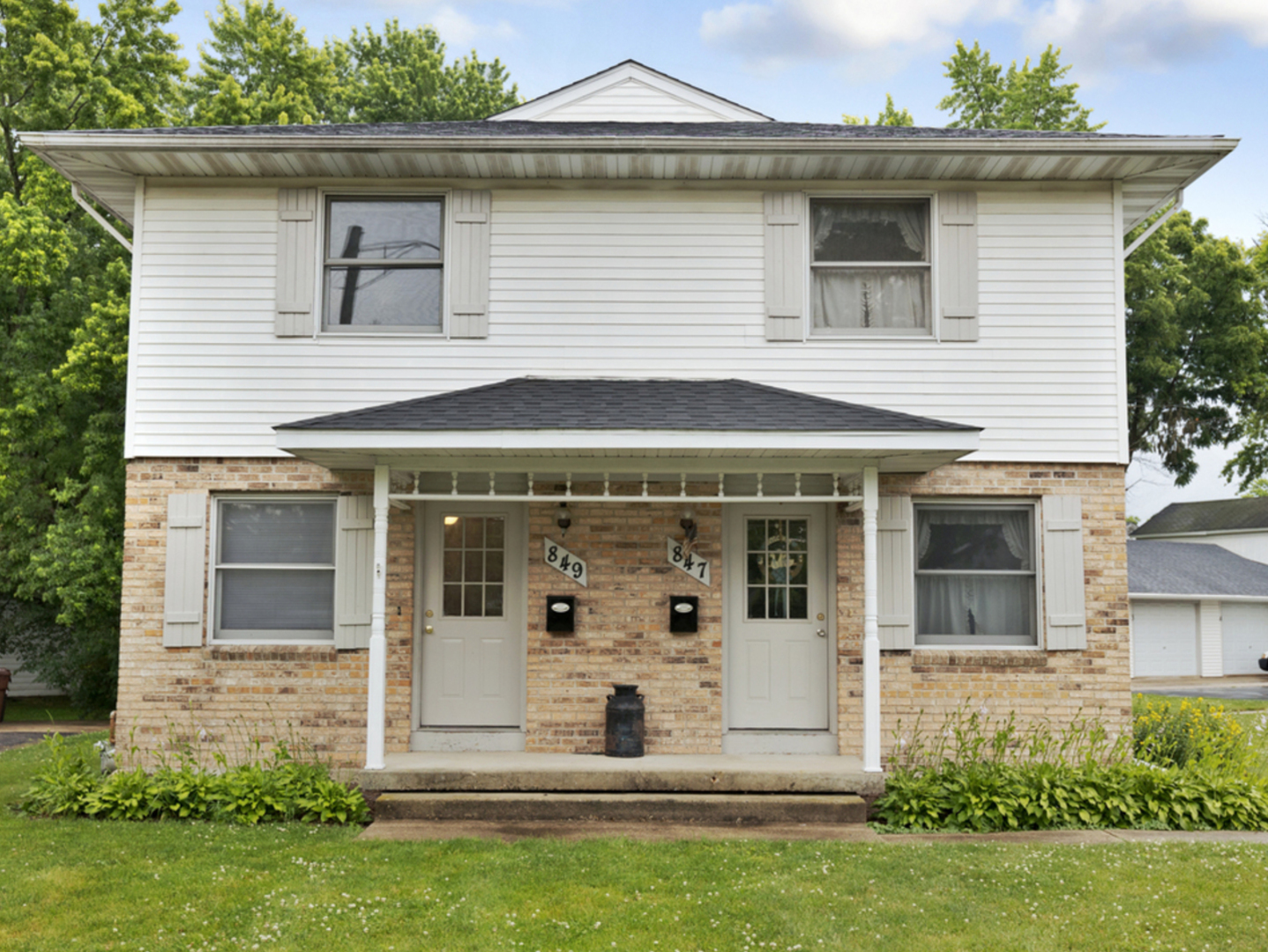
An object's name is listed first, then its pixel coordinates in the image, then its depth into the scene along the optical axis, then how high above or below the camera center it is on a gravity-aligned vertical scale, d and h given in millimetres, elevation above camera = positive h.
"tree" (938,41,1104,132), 21672 +10962
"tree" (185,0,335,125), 16891 +9481
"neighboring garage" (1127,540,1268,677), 23938 -1113
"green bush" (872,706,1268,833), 6738 -1559
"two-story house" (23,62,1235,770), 7699 +1336
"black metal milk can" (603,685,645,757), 7477 -1221
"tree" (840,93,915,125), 22297 +10532
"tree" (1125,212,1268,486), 22578 +5456
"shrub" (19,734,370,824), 6805 -1642
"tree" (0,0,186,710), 12898 +3004
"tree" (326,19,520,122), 24328 +12672
